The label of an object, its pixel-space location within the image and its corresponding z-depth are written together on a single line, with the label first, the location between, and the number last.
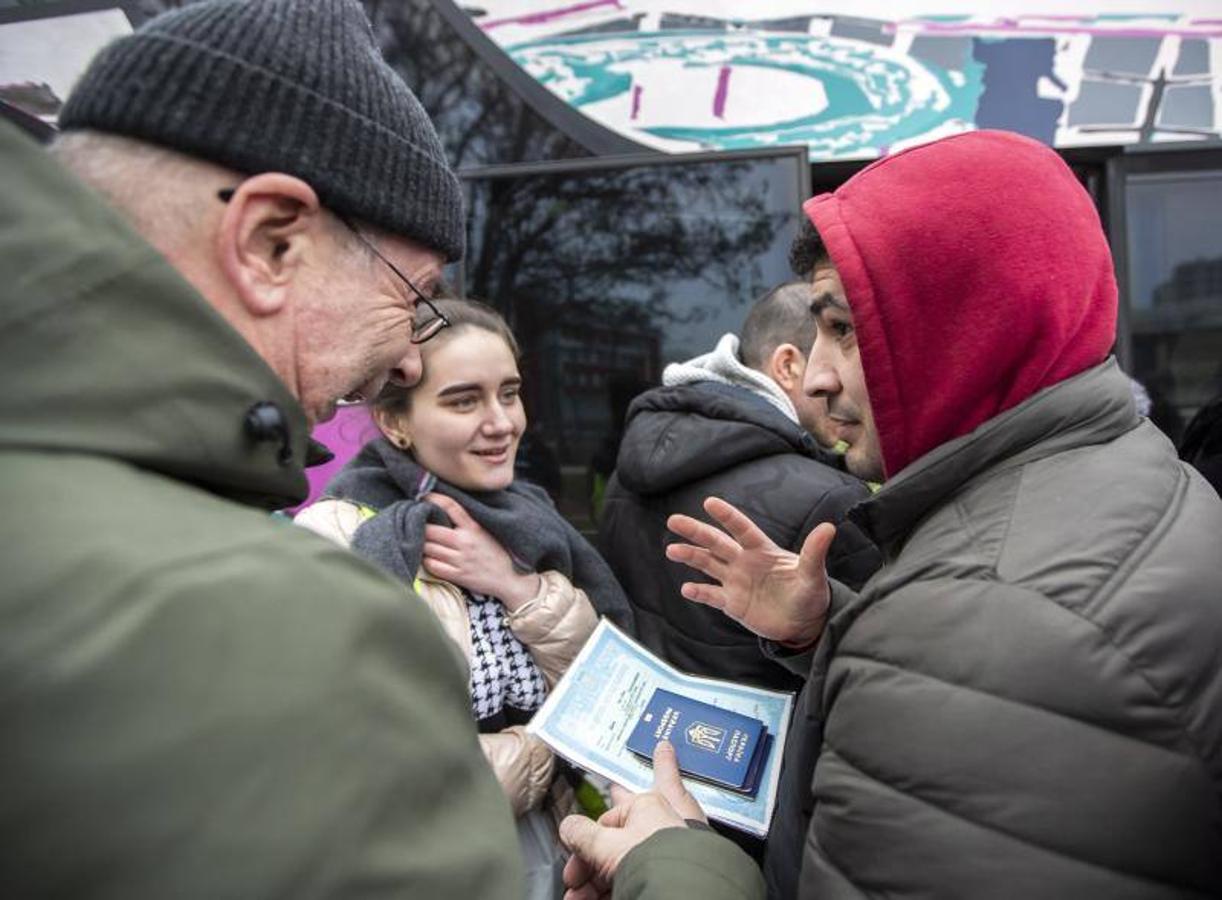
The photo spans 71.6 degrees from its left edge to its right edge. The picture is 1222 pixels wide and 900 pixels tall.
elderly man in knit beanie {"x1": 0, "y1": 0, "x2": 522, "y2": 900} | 0.51
